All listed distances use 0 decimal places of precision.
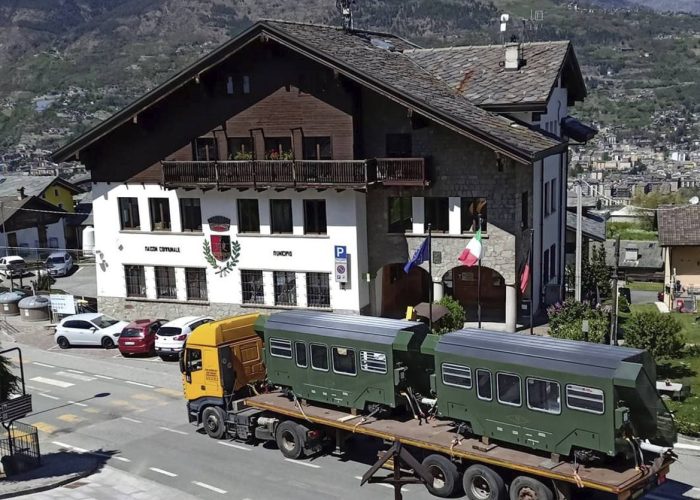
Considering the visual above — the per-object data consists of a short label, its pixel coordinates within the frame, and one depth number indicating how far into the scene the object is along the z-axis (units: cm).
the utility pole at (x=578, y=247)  3681
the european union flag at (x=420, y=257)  3709
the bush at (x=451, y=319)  3672
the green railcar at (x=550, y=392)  1977
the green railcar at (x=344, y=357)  2406
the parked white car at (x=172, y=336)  3891
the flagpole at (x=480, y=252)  3478
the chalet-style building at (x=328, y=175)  3897
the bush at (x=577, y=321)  3259
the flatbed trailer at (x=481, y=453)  1983
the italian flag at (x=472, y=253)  3459
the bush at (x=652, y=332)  3416
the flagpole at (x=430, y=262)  3544
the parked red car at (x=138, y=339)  4028
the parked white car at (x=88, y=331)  4272
